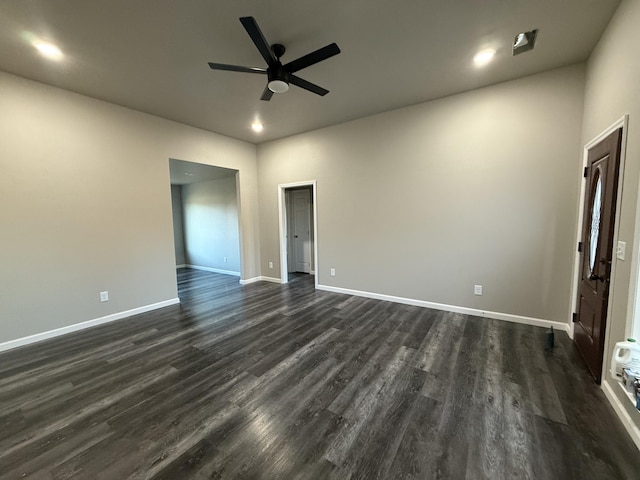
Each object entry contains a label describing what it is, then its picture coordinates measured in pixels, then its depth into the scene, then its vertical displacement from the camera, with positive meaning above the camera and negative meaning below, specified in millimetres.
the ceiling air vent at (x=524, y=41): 2385 +1720
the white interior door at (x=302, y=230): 6539 -217
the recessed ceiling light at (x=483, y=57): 2637 +1732
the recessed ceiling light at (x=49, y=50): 2399 +1700
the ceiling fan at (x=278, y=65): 2003 +1409
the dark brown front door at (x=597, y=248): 2080 -285
